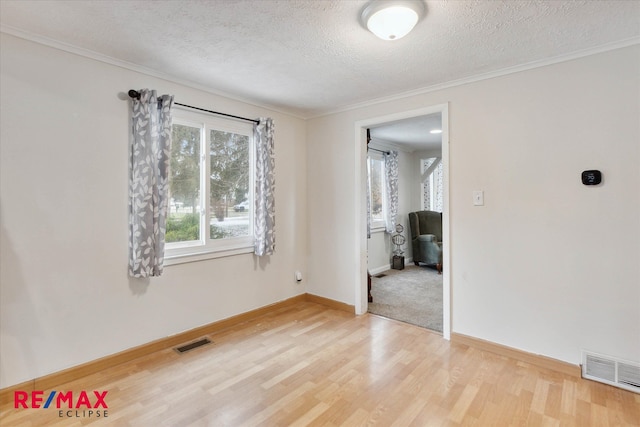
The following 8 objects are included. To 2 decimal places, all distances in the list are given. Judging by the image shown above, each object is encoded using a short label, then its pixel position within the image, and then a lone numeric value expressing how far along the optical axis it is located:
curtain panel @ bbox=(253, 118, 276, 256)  3.44
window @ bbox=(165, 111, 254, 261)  2.93
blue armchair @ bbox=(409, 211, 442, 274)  5.88
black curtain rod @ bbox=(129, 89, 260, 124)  2.50
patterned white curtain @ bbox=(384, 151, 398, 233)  5.92
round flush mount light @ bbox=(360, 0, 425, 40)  1.73
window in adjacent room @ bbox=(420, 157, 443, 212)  6.72
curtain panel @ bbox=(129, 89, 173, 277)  2.53
